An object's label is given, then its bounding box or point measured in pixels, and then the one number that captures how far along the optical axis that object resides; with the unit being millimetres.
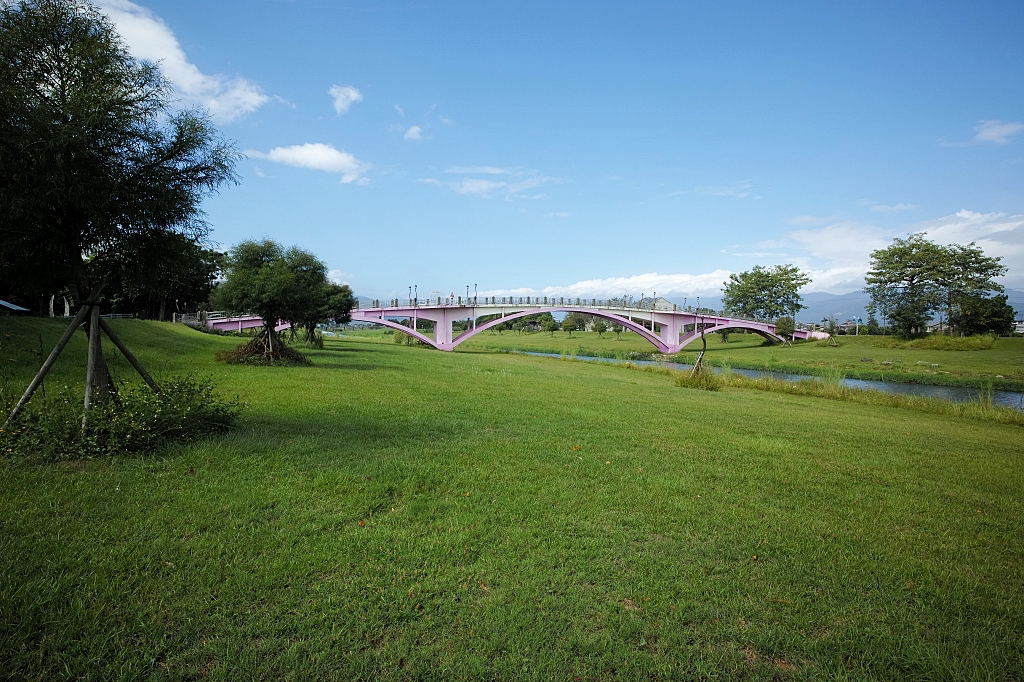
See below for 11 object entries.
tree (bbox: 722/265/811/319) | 81500
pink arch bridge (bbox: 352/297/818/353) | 50750
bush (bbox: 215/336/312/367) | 19938
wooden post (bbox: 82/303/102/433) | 6445
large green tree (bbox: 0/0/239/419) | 6215
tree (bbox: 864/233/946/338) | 56406
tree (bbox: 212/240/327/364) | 20156
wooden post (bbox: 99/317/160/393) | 7098
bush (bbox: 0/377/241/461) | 6004
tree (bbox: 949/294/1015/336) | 50031
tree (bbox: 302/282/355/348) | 32900
